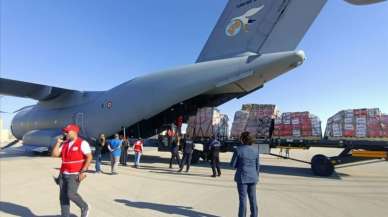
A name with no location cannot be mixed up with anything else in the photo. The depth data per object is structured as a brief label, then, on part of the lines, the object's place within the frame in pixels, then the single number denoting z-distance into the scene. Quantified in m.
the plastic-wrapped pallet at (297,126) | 12.84
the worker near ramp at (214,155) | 11.03
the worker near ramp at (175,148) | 13.45
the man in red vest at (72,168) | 5.14
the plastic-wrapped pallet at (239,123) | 14.49
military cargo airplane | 12.88
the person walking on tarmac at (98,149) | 11.72
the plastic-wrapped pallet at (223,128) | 15.47
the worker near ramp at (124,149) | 14.65
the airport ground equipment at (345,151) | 11.20
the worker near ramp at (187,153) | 12.25
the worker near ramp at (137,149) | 13.59
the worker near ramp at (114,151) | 11.70
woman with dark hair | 5.36
